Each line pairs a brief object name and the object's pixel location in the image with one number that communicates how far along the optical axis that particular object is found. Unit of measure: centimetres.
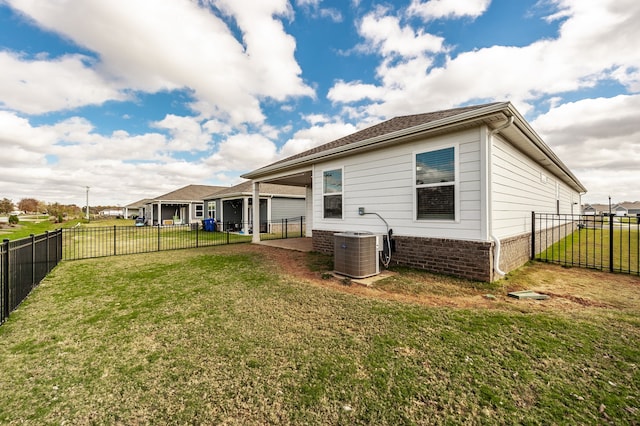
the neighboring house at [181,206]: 2597
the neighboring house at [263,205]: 1752
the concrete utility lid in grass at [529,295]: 404
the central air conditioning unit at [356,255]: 529
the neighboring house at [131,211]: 4428
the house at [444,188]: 482
